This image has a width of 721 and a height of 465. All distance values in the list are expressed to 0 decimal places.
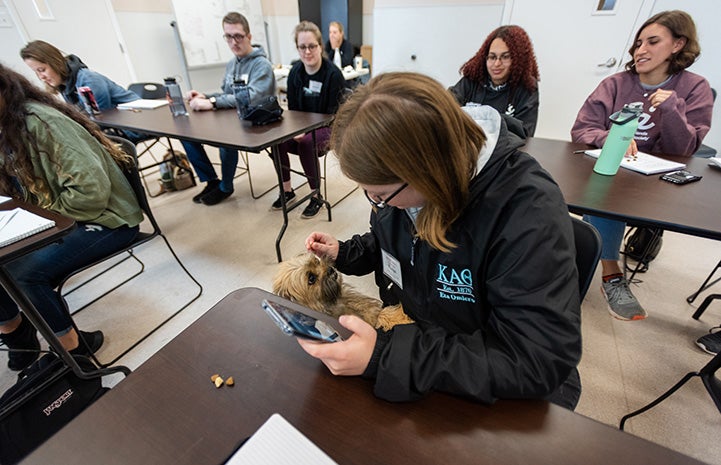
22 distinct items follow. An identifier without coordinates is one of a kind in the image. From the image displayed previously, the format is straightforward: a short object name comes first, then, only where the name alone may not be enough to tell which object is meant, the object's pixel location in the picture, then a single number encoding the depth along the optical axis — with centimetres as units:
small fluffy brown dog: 127
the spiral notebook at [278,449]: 46
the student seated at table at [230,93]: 265
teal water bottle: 124
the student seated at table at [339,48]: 471
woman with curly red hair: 216
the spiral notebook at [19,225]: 99
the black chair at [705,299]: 170
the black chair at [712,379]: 98
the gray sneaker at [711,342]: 154
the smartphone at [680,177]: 133
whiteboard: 498
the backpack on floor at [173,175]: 322
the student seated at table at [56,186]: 125
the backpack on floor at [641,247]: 206
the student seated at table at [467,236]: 54
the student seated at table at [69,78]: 228
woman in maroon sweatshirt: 164
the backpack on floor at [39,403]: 103
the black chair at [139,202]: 156
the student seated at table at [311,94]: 270
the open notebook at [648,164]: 144
